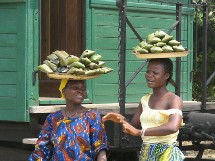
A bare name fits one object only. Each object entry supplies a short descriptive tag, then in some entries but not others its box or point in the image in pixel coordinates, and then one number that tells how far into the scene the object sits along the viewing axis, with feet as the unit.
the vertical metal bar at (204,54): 21.52
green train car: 20.80
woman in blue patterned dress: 14.96
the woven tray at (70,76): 15.34
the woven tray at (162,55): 15.76
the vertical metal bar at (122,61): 19.22
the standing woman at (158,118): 14.88
